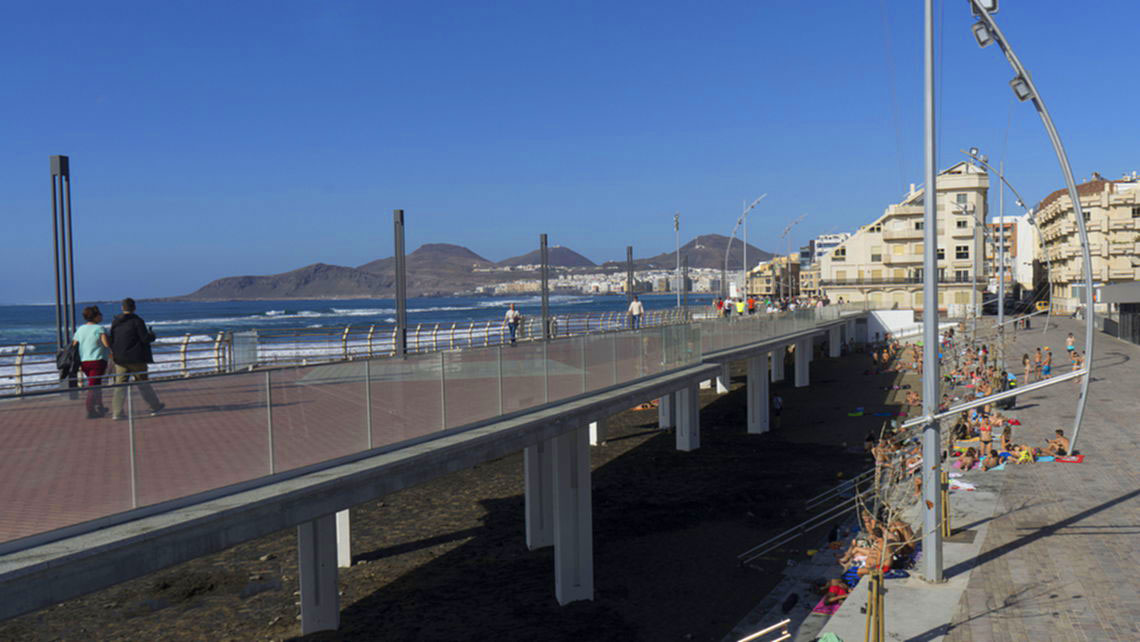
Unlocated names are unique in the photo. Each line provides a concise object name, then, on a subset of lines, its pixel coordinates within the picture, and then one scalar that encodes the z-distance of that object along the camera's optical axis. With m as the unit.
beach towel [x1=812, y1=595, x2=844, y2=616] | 12.66
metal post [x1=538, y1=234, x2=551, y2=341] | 33.24
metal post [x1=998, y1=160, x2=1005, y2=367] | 34.75
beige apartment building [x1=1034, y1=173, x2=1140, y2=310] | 76.25
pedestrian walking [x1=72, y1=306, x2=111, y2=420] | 11.06
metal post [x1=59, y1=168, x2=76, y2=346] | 12.18
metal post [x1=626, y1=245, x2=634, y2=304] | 42.15
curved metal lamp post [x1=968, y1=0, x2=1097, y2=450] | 10.95
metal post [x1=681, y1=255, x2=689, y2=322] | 42.63
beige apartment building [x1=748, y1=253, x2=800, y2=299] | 166.73
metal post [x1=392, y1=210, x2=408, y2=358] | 21.25
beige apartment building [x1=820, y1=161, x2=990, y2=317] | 80.88
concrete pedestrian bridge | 6.46
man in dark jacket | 11.09
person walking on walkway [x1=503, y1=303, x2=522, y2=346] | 31.77
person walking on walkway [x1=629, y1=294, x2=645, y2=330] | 36.23
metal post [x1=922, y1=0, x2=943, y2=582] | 11.32
